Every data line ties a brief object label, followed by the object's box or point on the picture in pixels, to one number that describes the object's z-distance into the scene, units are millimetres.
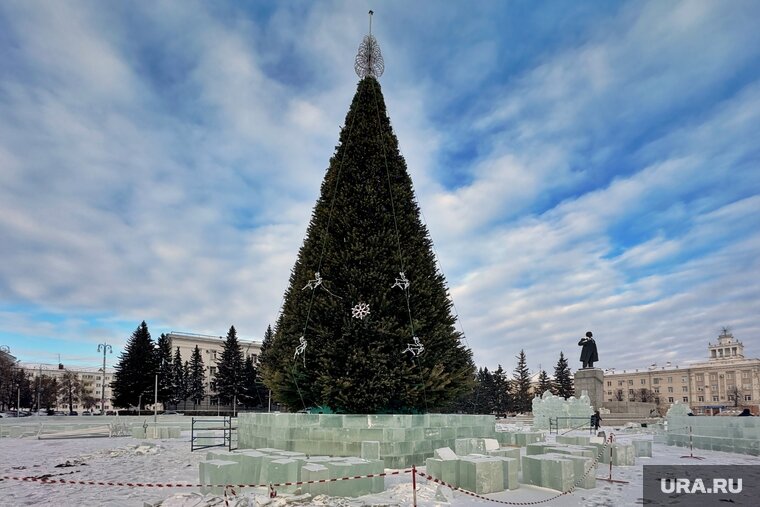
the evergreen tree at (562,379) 67812
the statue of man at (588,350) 30719
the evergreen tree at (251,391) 64500
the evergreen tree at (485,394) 59769
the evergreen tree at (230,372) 63594
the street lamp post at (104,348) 47875
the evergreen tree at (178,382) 65312
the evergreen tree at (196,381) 71188
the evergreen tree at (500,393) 63500
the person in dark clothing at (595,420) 24752
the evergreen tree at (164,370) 61281
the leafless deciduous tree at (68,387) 82700
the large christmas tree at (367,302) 14070
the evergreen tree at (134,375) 57625
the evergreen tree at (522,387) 69062
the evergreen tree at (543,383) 73150
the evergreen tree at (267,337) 61356
